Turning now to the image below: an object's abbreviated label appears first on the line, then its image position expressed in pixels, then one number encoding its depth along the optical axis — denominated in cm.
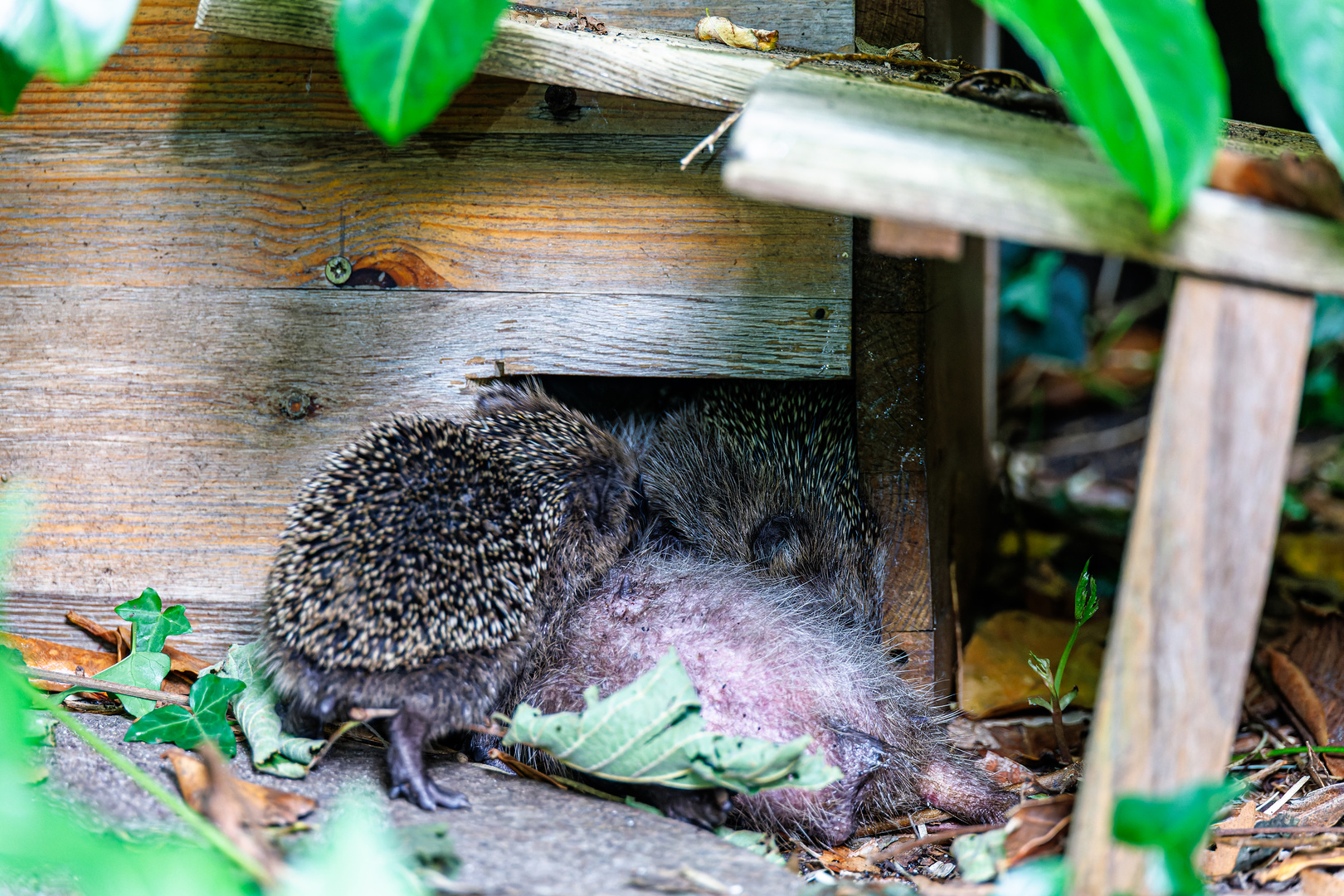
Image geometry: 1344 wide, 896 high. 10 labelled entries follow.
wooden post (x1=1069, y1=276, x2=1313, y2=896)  166
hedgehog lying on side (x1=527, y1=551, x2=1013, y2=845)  273
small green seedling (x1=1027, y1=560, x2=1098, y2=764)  261
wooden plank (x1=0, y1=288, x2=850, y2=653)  293
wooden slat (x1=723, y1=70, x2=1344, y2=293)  165
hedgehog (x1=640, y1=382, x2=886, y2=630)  342
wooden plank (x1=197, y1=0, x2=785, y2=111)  242
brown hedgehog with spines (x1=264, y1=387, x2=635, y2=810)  242
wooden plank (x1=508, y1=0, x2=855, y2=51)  280
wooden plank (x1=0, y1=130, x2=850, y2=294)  287
